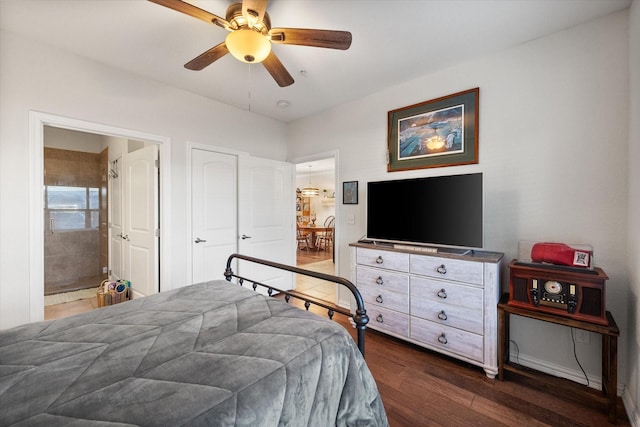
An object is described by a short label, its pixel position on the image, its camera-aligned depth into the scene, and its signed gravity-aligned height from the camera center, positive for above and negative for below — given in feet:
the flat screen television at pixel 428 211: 7.16 +0.00
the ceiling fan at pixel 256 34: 4.97 +3.58
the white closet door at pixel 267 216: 11.50 -0.23
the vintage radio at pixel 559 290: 5.39 -1.73
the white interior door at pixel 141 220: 9.64 -0.36
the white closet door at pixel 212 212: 10.27 -0.04
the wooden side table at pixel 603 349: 5.13 -3.00
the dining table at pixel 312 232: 23.87 -2.03
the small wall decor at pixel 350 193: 10.67 +0.76
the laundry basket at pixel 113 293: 10.00 -3.17
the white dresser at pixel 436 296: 6.54 -2.41
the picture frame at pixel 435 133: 7.90 +2.57
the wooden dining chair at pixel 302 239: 26.30 -2.81
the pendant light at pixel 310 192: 27.76 +2.08
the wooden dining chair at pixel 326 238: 25.83 -2.68
